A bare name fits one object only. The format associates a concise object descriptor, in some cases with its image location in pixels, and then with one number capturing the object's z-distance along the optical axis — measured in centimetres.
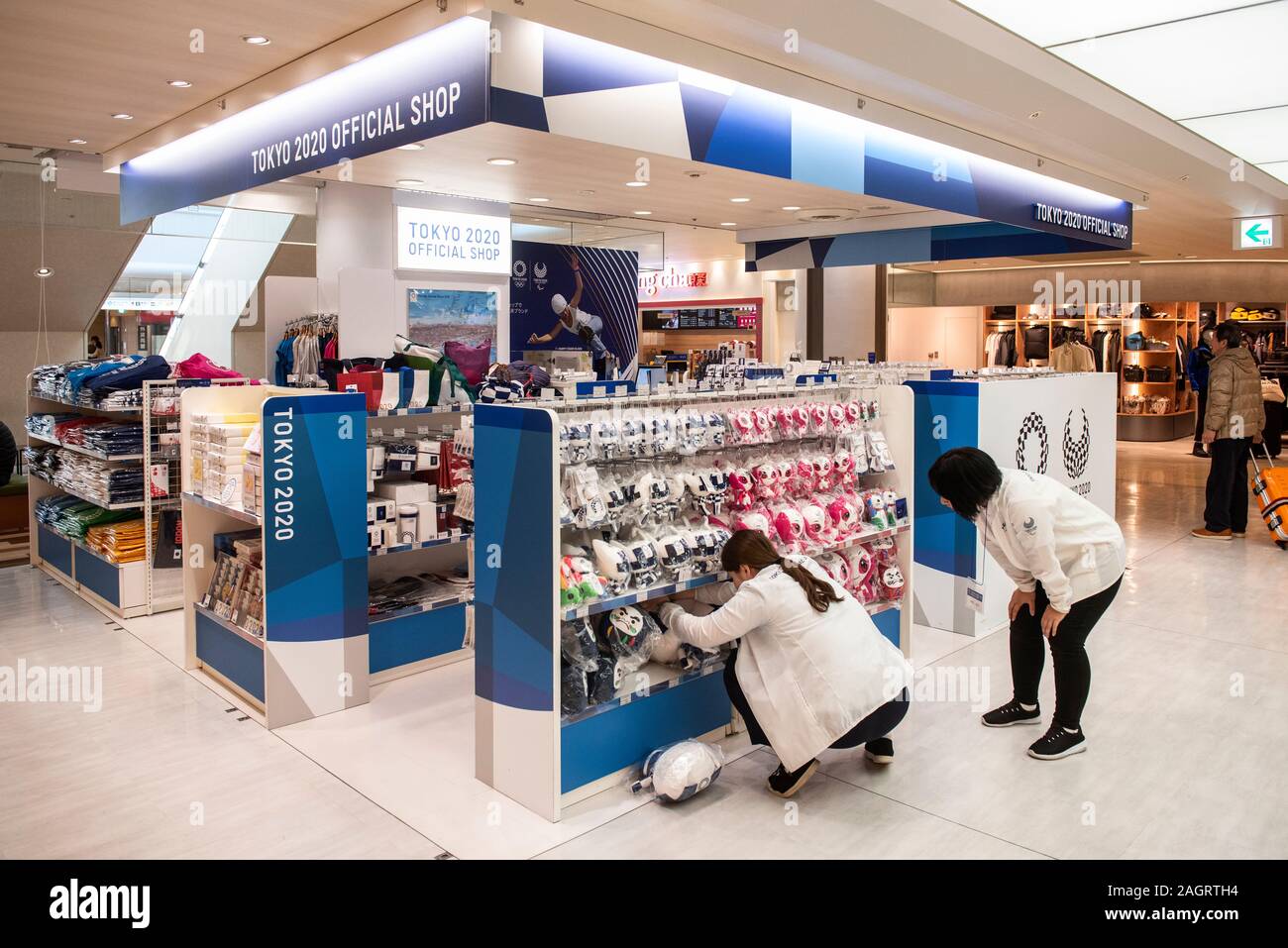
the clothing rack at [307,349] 652
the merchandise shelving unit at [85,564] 607
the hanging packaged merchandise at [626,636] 379
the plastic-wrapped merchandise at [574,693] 360
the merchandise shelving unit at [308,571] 434
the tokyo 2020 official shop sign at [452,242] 752
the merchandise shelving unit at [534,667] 345
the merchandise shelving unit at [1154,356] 1653
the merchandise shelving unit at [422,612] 499
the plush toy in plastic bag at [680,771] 356
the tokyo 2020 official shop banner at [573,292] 980
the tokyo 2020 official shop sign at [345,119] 378
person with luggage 854
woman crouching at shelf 349
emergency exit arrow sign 985
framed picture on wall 770
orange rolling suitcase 817
